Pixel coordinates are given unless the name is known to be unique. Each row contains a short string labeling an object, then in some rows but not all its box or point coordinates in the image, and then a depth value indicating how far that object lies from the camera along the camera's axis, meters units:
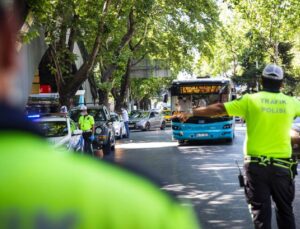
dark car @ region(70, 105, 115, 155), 18.05
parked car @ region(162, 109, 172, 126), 44.32
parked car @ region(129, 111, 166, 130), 37.34
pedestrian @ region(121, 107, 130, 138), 28.30
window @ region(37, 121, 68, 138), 12.64
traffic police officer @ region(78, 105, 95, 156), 15.75
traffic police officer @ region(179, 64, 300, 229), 4.54
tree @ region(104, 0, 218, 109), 29.08
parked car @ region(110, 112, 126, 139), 26.21
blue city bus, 20.14
